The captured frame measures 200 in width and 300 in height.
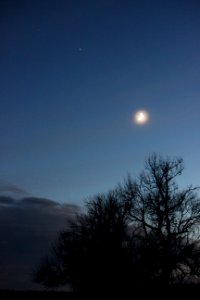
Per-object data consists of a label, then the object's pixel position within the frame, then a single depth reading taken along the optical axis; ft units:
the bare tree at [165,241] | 89.25
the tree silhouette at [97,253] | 78.89
